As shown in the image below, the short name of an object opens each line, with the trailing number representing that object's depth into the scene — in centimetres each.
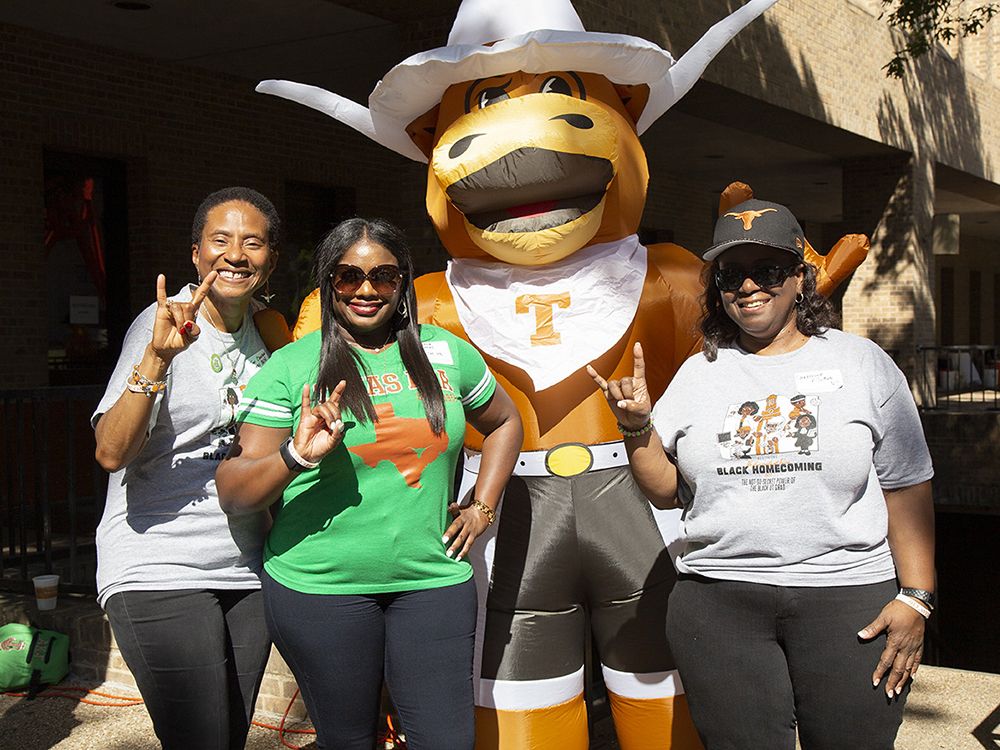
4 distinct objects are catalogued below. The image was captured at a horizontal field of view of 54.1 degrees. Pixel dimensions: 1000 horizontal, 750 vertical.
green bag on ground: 467
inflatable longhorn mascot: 305
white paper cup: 496
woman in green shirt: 229
